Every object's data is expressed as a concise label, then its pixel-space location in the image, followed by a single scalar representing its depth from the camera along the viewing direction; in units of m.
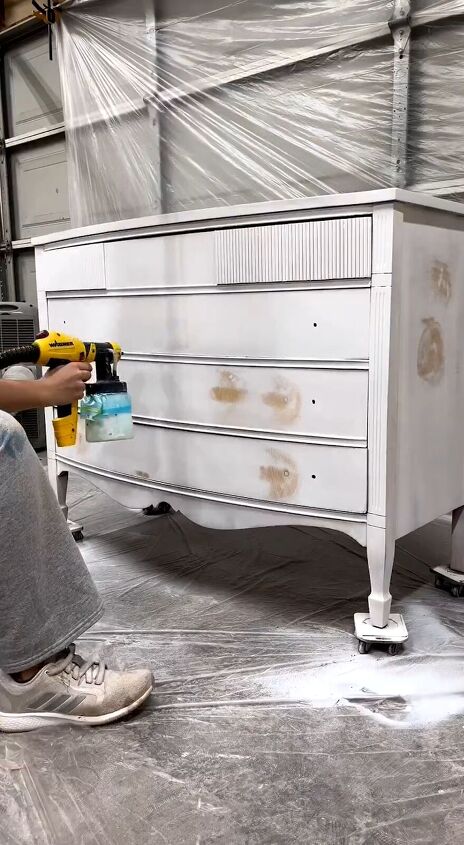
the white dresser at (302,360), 1.22
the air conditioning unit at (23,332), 3.09
